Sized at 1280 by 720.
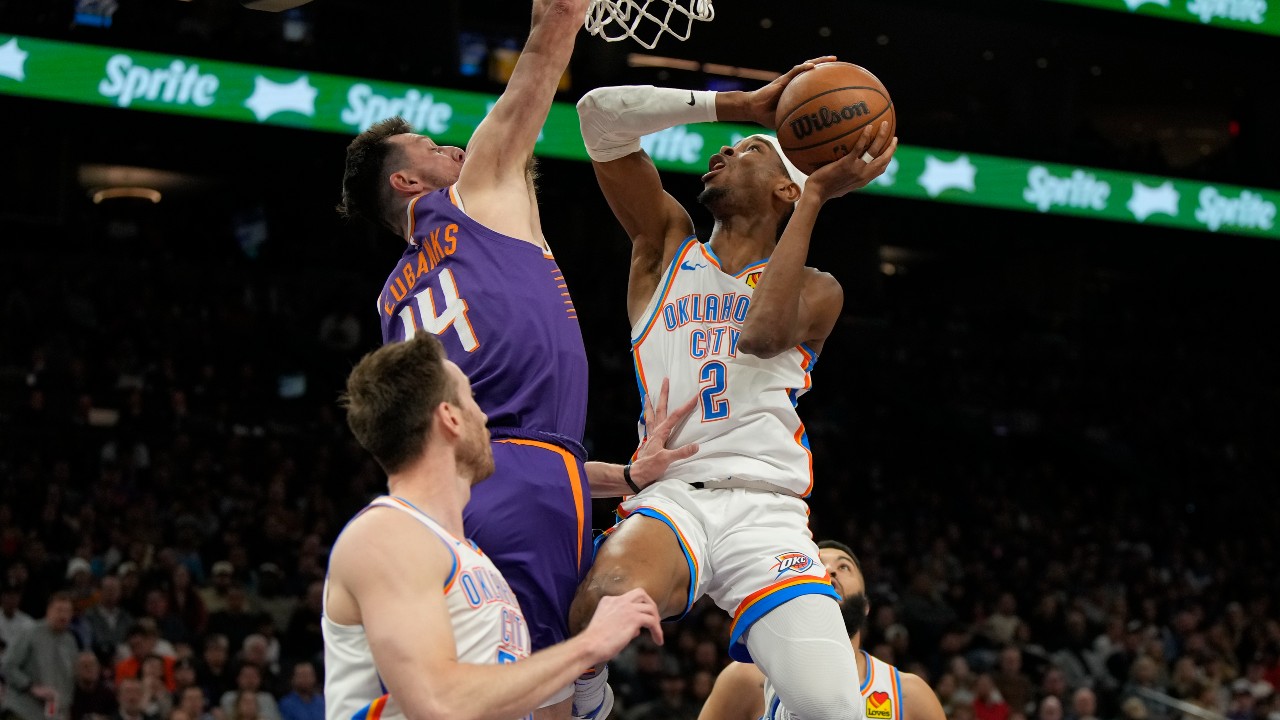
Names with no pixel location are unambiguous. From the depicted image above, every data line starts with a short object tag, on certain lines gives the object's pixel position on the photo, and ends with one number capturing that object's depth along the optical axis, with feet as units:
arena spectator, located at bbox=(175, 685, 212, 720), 28.48
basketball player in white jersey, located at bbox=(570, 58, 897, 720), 13.37
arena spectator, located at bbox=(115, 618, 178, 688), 30.27
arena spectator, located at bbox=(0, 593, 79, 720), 29.27
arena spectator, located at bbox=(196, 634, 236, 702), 30.99
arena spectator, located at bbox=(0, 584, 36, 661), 30.78
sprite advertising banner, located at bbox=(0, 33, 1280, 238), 41.50
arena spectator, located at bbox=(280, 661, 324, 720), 30.37
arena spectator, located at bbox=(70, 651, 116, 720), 29.71
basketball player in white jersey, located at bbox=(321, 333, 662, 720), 9.11
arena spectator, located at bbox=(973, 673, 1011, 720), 36.50
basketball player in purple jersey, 11.73
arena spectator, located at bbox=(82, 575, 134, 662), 31.14
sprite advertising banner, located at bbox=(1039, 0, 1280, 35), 51.28
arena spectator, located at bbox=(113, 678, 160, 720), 28.66
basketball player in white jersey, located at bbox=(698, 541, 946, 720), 18.15
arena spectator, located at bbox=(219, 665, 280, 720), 29.78
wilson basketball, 14.16
